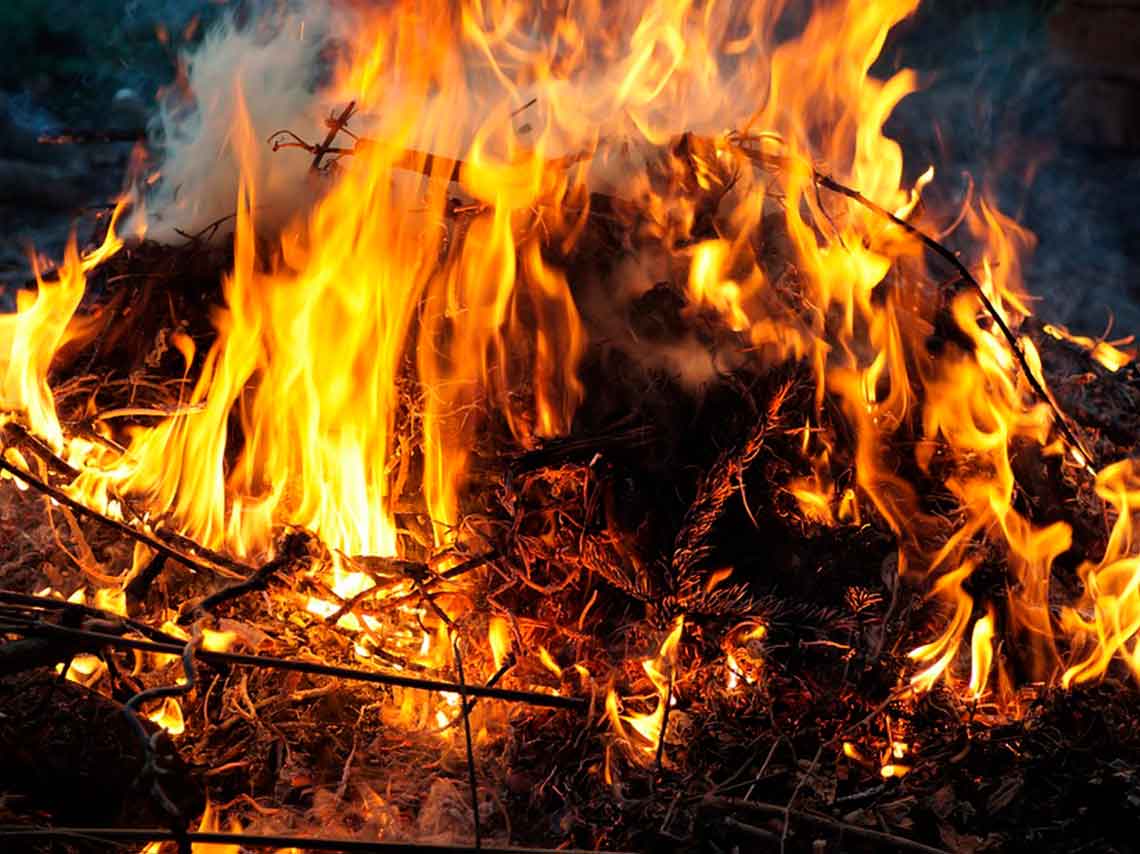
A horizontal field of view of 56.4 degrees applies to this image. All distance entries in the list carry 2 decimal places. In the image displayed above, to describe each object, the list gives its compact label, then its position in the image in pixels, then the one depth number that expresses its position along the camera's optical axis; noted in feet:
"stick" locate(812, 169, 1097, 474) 13.42
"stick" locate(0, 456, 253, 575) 11.12
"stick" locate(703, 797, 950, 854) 8.82
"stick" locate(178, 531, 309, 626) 10.52
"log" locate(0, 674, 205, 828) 9.60
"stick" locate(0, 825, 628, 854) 7.74
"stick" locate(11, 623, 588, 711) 8.51
